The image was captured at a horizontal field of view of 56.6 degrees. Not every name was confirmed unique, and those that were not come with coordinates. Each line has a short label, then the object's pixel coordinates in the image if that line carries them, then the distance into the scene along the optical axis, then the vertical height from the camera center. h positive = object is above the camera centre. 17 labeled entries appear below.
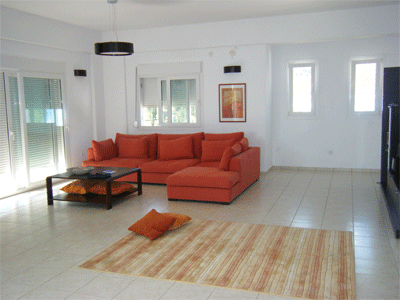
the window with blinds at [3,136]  5.91 -0.29
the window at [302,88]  7.64 +0.47
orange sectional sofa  5.38 -0.84
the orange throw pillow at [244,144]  6.29 -0.53
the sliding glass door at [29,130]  6.00 -0.23
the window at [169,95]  7.72 +0.40
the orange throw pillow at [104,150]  7.03 -0.66
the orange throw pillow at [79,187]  5.52 -1.06
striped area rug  2.94 -1.35
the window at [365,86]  7.18 +0.46
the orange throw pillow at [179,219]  4.23 -1.24
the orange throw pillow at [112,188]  5.60 -1.11
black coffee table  5.19 -1.14
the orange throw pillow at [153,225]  4.02 -1.22
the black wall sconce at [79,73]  7.38 +0.86
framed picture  7.33 +0.20
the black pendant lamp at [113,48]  5.09 +0.93
